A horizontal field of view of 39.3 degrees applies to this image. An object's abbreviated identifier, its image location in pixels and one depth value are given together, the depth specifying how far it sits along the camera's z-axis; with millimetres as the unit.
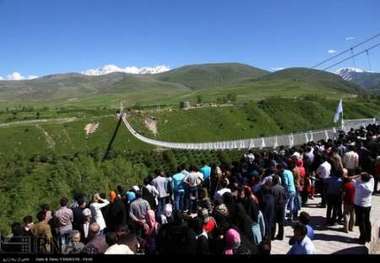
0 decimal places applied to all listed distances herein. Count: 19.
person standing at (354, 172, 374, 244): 10711
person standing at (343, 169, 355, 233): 11539
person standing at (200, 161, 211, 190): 14789
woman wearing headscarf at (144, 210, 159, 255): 10187
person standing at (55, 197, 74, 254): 10141
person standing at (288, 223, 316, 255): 7137
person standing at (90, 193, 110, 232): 10908
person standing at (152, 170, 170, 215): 13688
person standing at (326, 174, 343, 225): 12208
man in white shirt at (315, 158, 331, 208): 13606
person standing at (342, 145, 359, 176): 14570
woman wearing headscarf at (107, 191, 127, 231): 10688
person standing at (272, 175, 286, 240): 11297
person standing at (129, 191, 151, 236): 10430
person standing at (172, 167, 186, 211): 14293
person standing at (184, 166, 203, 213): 14242
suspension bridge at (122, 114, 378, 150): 34394
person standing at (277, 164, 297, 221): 12383
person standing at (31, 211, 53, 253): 9281
